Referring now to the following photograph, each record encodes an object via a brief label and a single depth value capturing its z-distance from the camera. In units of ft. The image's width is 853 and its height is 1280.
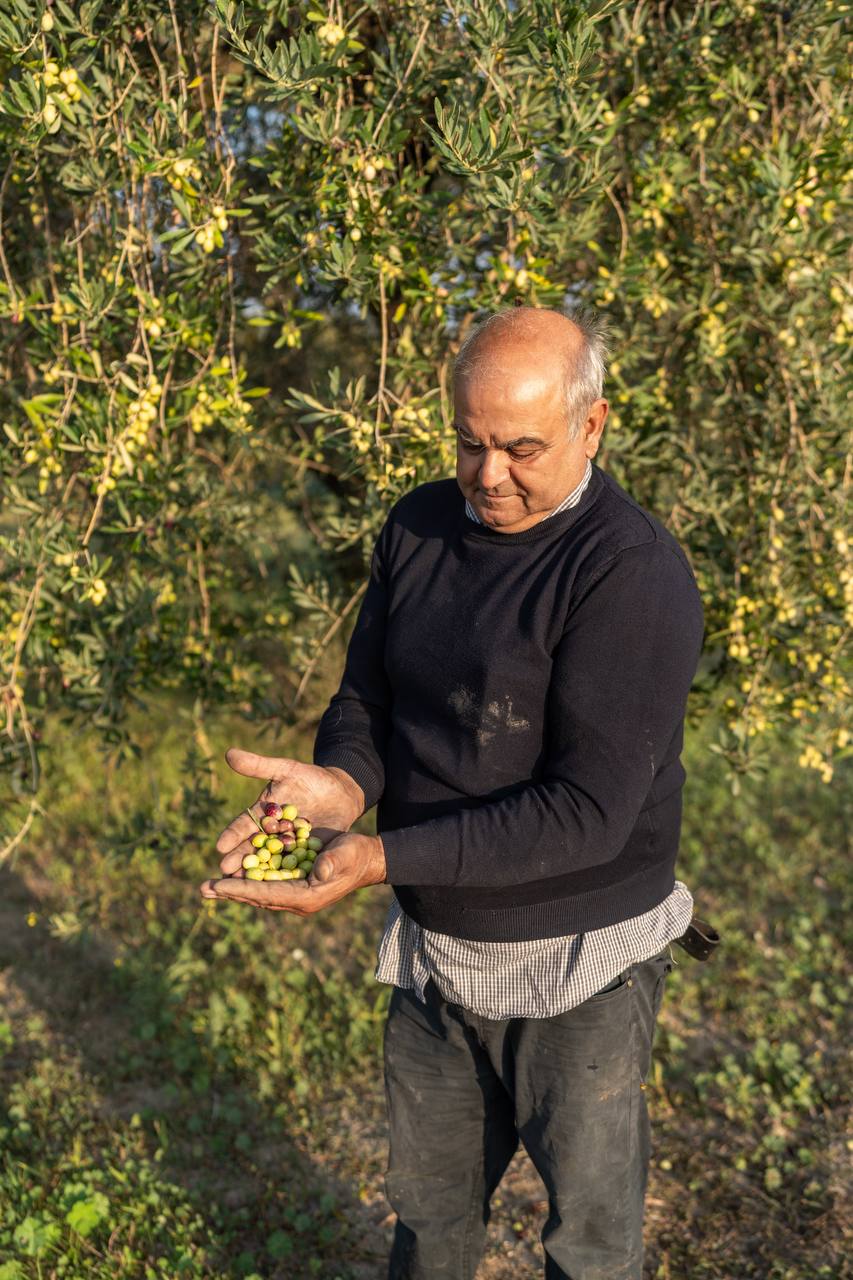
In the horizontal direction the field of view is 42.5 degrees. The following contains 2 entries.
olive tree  8.11
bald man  5.94
